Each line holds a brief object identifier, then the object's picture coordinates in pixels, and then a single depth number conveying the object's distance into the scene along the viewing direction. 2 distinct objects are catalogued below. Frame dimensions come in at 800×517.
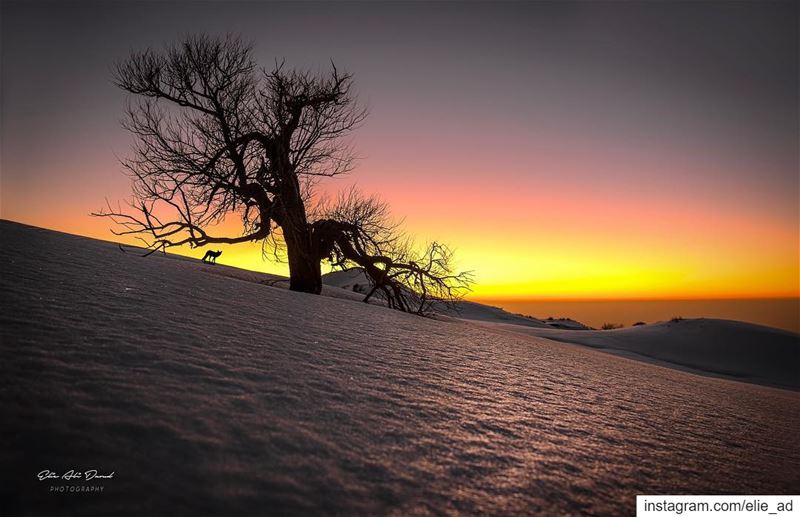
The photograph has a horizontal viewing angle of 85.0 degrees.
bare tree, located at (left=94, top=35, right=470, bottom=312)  8.90
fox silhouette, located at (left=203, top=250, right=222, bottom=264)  12.16
